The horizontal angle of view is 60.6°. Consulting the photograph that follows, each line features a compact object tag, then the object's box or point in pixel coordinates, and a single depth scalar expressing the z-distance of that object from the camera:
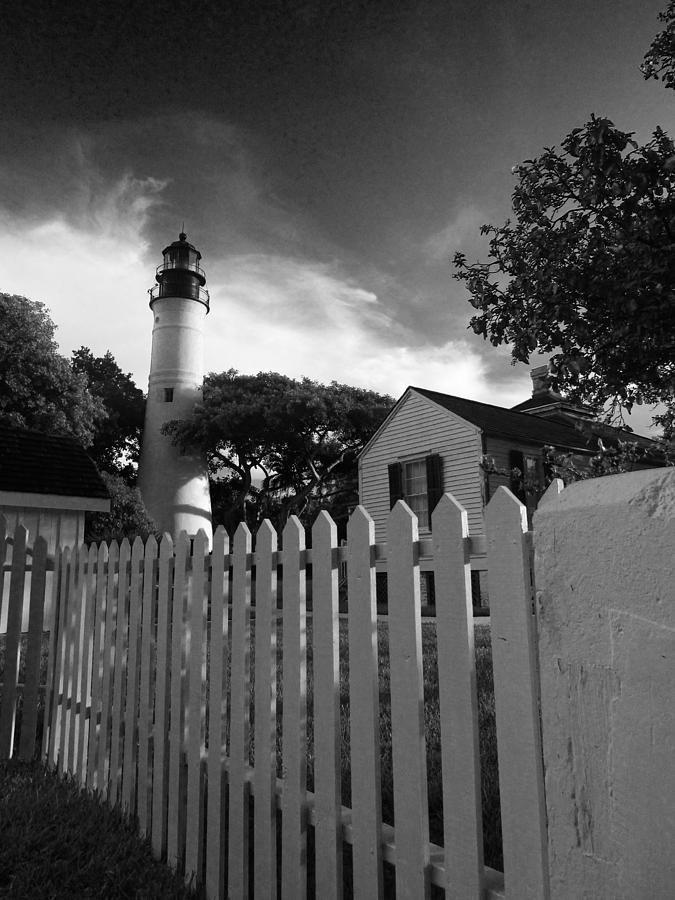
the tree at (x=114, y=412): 27.95
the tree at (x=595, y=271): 4.76
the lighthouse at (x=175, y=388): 25.33
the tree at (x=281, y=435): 25.12
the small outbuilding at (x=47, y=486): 10.01
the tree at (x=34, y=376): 19.39
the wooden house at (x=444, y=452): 16.42
